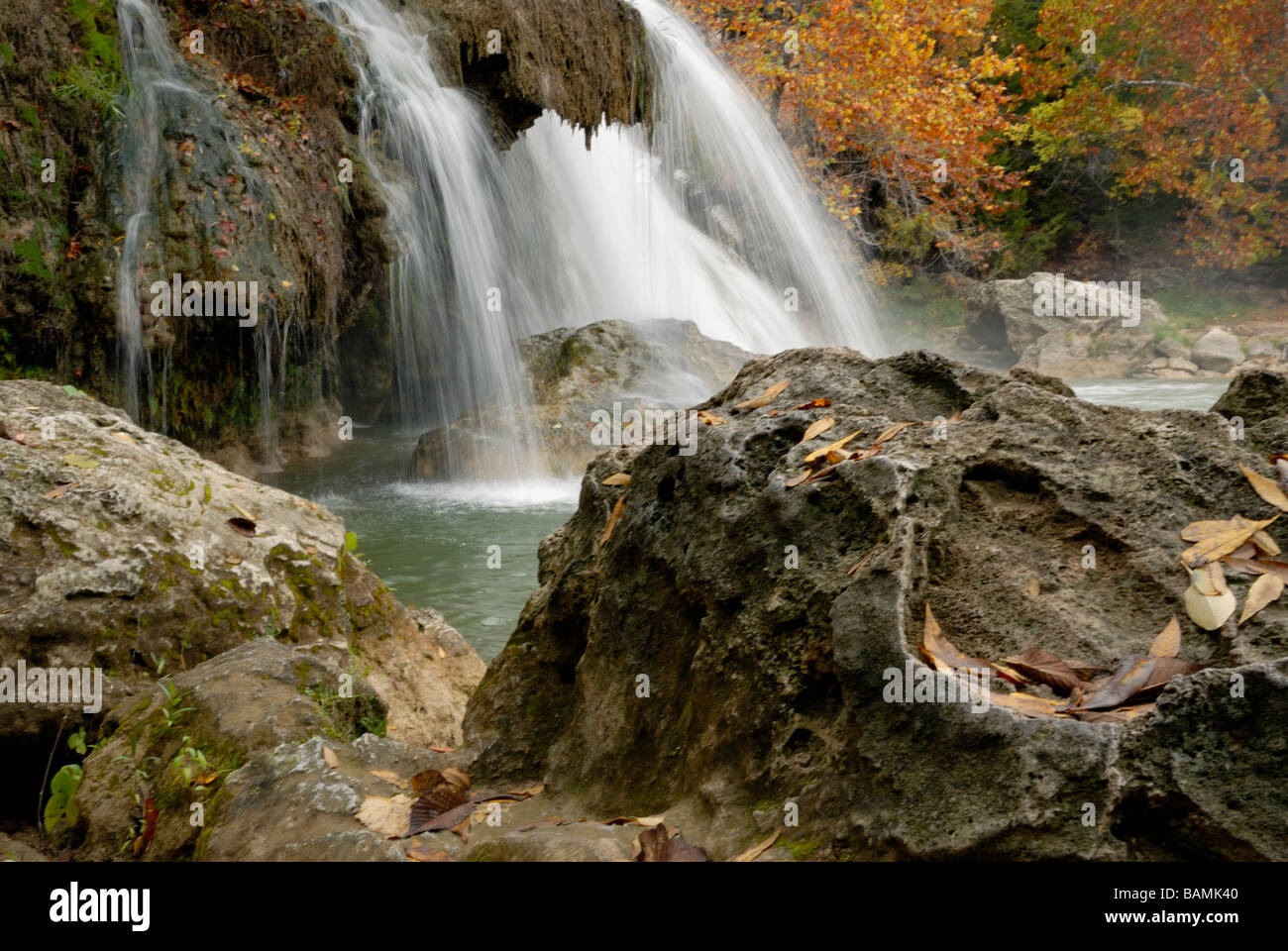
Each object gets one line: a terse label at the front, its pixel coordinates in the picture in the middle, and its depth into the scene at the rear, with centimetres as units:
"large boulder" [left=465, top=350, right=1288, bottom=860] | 145
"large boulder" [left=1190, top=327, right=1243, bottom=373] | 1886
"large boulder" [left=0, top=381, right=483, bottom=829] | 323
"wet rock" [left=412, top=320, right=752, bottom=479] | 1035
